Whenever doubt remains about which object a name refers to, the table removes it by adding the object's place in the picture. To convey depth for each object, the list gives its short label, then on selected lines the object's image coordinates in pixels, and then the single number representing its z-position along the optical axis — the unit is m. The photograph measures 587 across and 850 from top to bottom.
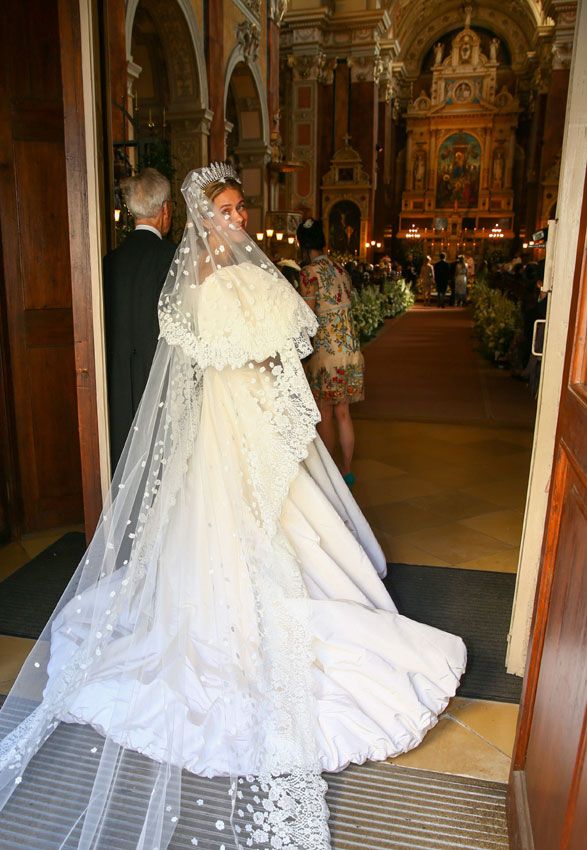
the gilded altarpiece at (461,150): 24.41
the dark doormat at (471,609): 2.64
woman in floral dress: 4.07
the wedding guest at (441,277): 20.25
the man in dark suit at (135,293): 3.04
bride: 2.04
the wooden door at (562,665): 1.28
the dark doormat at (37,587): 3.04
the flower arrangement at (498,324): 9.37
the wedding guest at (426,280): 21.83
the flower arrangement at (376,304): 12.04
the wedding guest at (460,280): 19.94
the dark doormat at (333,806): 1.90
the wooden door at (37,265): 3.71
